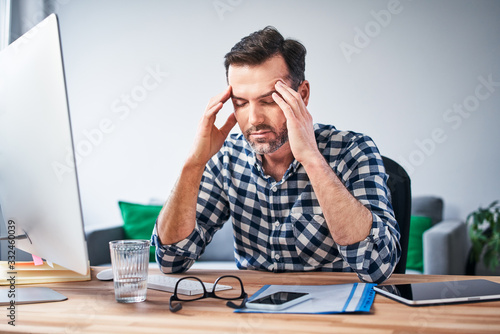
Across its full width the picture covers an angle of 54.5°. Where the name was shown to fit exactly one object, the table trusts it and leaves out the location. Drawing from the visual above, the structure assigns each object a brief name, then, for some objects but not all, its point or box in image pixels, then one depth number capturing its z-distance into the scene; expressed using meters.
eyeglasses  0.82
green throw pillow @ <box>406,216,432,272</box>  2.59
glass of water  0.88
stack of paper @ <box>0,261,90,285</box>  1.08
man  1.16
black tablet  0.82
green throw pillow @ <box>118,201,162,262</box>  2.92
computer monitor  0.76
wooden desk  0.69
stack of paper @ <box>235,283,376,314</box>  0.78
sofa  2.36
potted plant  2.64
